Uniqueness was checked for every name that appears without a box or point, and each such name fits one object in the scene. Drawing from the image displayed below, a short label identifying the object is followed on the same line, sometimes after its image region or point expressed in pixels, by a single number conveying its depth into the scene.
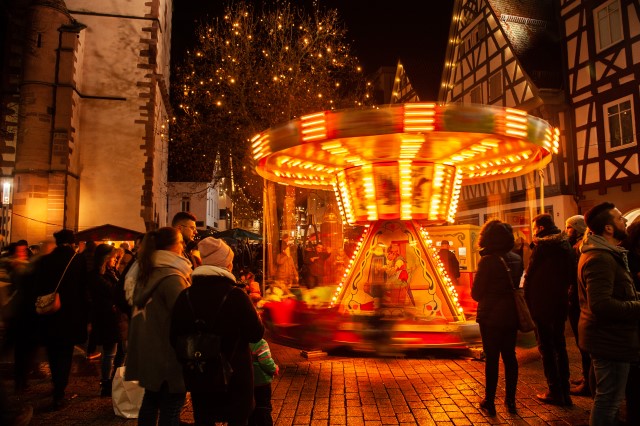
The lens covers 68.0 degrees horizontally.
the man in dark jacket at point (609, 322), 3.01
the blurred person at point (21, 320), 4.74
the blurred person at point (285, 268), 12.23
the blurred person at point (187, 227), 4.88
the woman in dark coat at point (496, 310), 4.18
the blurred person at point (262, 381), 3.28
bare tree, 17.28
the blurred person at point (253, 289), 8.60
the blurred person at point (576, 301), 4.77
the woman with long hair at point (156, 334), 2.99
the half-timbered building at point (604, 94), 14.34
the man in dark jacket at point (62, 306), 4.46
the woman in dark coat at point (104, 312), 4.89
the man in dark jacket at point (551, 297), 4.54
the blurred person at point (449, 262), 10.60
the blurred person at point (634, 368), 3.30
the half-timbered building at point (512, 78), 17.41
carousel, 6.01
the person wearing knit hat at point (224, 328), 2.72
